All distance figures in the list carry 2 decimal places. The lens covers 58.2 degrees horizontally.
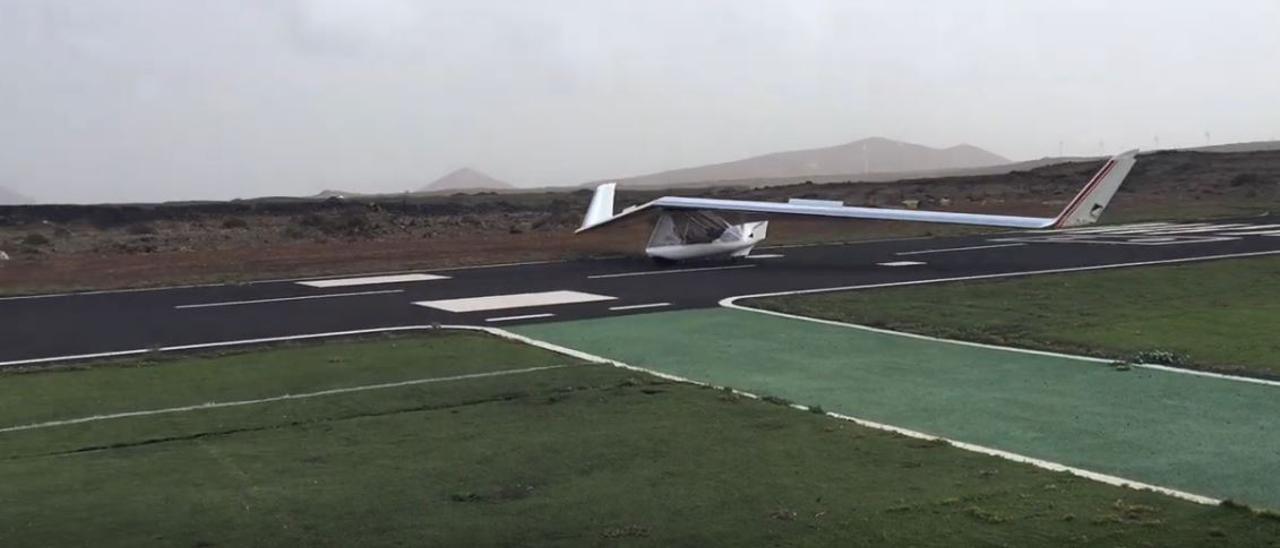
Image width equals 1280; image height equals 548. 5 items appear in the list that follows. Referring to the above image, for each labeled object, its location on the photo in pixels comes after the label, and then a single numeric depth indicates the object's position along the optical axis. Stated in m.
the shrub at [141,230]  46.52
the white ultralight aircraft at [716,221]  23.48
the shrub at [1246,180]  61.27
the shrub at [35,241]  39.56
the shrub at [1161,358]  11.64
